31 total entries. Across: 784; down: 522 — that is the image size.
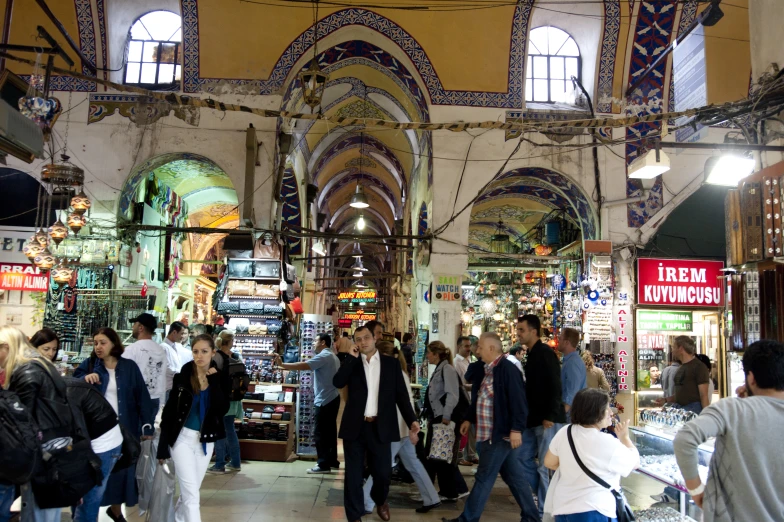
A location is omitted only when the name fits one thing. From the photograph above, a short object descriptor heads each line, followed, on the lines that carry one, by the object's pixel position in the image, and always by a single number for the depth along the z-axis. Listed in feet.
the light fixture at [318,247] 52.33
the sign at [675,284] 36.01
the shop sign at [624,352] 35.29
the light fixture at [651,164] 20.89
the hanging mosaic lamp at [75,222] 30.25
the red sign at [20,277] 39.34
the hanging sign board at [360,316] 106.63
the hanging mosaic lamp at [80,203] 30.12
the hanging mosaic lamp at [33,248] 29.55
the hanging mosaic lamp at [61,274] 30.58
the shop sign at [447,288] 36.86
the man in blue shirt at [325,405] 25.31
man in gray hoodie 8.77
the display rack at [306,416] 27.91
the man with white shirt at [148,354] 19.80
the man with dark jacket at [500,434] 17.12
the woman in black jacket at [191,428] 14.92
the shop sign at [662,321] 35.99
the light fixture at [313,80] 29.60
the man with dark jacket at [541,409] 17.99
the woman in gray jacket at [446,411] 21.54
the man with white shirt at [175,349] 23.72
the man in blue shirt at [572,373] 20.27
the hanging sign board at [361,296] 97.25
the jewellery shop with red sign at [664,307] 35.81
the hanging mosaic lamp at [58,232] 29.40
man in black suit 17.42
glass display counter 14.82
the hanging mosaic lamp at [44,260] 29.45
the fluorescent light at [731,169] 19.11
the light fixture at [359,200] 49.29
